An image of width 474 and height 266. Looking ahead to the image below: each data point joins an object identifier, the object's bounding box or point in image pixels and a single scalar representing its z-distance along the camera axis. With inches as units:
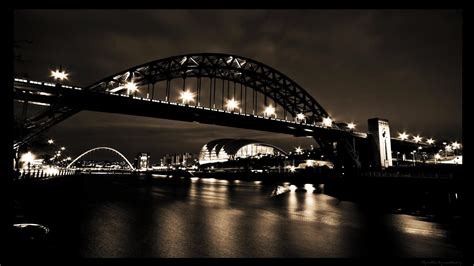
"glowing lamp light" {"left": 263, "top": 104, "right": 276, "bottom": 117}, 2085.4
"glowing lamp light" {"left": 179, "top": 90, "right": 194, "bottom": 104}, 1716.3
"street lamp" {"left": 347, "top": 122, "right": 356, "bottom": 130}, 2375.1
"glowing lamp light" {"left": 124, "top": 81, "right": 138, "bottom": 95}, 1562.5
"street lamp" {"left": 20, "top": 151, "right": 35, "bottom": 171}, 1374.0
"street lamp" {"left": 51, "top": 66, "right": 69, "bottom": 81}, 1181.6
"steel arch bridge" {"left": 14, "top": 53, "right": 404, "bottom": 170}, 1256.8
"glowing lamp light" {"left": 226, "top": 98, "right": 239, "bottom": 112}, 1942.8
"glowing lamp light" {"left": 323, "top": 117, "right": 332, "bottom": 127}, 2345.4
